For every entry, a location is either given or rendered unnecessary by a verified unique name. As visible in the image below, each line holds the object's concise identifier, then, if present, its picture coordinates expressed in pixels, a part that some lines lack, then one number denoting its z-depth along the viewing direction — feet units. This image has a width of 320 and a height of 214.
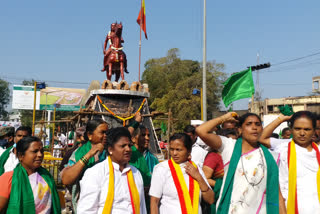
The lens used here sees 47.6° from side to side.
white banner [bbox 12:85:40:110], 146.00
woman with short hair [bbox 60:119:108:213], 11.26
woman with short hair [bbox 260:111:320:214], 11.39
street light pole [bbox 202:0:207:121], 46.93
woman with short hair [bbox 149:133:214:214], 10.87
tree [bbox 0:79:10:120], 217.77
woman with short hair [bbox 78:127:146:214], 9.79
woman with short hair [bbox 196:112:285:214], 10.44
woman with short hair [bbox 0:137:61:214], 10.41
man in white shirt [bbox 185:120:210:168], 15.56
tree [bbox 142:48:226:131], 102.42
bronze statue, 46.68
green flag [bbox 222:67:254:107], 26.45
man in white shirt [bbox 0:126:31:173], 14.79
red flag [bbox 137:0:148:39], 59.06
